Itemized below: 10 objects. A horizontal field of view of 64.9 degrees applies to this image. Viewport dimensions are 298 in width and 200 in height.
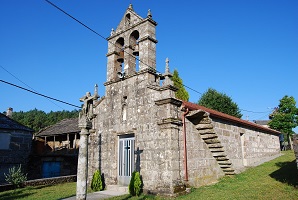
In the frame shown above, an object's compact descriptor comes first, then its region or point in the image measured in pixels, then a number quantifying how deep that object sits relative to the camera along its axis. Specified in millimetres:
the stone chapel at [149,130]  9906
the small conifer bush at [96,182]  11707
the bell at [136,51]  12266
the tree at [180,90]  27297
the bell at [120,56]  13289
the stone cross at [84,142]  7252
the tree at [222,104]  32562
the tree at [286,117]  32406
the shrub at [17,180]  12977
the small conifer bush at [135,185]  9828
